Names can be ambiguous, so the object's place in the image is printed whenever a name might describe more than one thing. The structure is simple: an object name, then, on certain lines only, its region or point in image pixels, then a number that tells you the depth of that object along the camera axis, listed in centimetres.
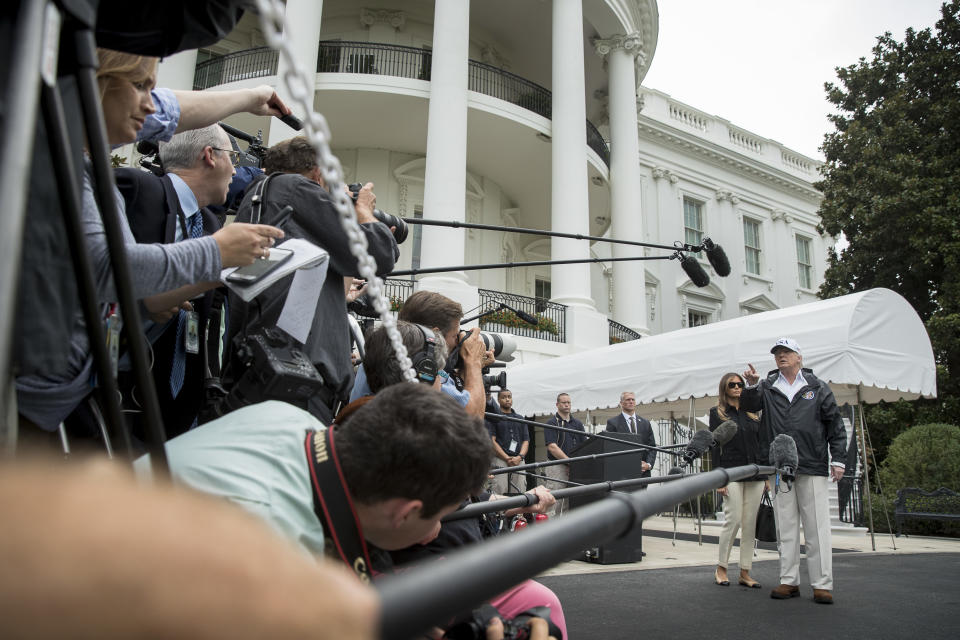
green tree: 1545
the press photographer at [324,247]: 201
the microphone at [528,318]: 475
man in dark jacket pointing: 517
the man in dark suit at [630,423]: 838
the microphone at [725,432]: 352
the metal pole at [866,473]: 797
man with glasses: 178
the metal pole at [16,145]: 61
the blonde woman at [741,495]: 571
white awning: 774
